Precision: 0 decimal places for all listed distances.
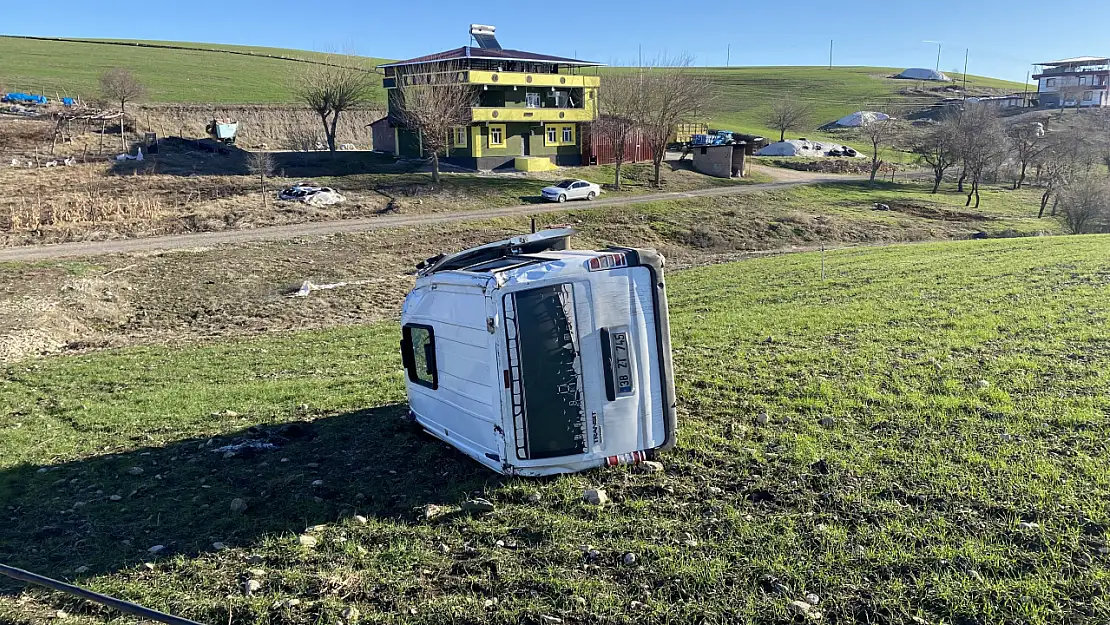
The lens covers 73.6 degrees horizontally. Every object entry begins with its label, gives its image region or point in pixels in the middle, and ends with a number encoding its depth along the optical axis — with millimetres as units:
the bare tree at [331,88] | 52875
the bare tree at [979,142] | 53312
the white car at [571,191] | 42031
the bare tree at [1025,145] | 60125
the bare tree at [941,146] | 56594
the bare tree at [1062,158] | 49844
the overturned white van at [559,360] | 6809
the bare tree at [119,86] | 59750
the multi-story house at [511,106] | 50312
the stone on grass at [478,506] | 6633
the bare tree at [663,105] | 50031
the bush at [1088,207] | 36062
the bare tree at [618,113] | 51125
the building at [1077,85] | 114500
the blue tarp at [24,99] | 58941
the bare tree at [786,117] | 89688
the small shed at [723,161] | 57031
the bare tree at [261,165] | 42281
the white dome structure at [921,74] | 154750
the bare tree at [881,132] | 62569
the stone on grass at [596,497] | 6703
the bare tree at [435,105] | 44469
